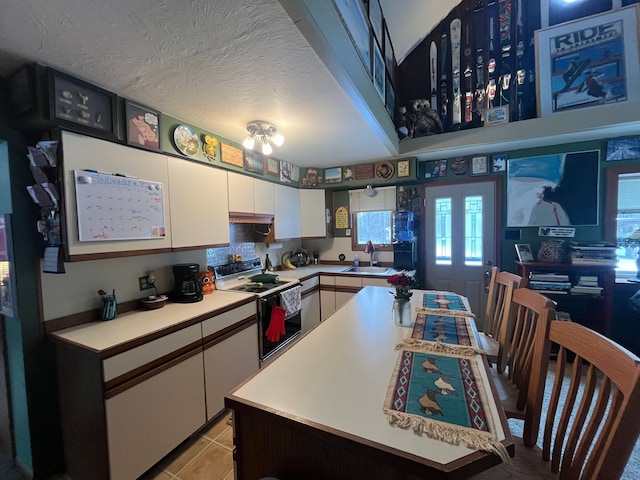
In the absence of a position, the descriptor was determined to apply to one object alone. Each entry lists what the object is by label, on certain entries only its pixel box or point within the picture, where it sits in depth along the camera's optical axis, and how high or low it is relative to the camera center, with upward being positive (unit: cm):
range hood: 258 +16
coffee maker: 208 -41
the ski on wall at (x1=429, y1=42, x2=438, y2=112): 323 +195
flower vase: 155 -51
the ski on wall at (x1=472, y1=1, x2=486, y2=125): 299 +207
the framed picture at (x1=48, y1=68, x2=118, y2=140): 133 +74
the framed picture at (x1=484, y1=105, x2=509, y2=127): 274 +118
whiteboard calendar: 144 +18
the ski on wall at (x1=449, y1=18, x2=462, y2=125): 309 +194
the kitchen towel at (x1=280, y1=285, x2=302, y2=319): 258 -73
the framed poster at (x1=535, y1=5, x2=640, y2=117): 232 +154
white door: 315 -16
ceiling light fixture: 206 +83
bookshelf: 246 -73
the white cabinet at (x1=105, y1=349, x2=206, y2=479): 134 -107
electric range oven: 236 -60
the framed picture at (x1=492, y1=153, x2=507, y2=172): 303 +74
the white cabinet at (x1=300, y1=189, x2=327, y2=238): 369 +26
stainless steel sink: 355 -58
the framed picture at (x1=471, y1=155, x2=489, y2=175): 311 +73
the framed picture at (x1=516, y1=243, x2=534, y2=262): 284 -32
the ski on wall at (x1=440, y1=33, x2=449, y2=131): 318 +175
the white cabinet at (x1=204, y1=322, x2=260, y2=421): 186 -103
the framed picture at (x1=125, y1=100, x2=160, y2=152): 166 +74
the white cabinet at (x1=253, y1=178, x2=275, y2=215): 281 +40
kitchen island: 69 -60
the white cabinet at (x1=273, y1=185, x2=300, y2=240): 319 +25
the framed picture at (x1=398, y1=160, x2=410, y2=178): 323 +76
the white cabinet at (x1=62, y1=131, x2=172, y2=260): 139 +41
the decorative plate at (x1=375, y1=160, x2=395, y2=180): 334 +77
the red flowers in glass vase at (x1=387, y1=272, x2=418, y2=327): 155 -44
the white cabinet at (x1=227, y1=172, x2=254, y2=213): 248 +41
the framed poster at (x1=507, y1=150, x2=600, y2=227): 271 +37
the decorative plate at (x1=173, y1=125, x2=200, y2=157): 197 +75
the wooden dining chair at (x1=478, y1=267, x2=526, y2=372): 152 -67
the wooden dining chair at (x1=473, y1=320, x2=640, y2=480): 65 -58
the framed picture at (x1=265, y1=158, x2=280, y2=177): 299 +79
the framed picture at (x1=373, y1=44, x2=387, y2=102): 230 +152
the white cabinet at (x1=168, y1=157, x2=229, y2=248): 197 +25
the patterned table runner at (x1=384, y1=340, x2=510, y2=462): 73 -59
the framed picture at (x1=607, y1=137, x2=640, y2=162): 254 +73
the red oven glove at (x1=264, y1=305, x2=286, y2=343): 242 -89
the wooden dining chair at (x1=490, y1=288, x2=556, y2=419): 117 -63
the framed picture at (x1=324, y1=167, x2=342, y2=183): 365 +79
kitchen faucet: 375 -31
